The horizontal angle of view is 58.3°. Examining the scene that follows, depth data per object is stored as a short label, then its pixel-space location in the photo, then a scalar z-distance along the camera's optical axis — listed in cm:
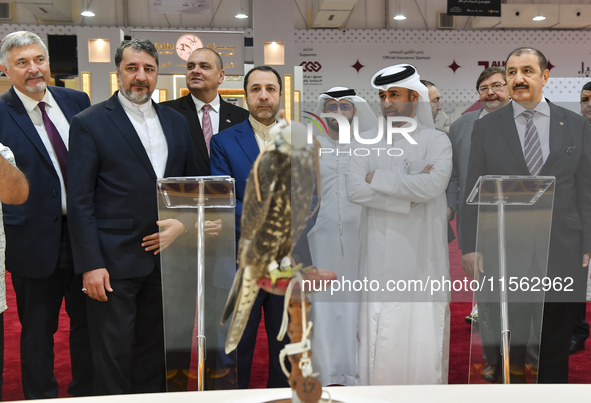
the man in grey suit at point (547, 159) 233
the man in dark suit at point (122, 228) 229
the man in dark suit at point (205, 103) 331
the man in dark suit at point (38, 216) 249
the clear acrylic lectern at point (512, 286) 219
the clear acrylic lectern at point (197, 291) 199
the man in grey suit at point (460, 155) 235
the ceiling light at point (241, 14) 1245
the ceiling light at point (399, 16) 1241
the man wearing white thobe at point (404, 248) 224
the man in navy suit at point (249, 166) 246
